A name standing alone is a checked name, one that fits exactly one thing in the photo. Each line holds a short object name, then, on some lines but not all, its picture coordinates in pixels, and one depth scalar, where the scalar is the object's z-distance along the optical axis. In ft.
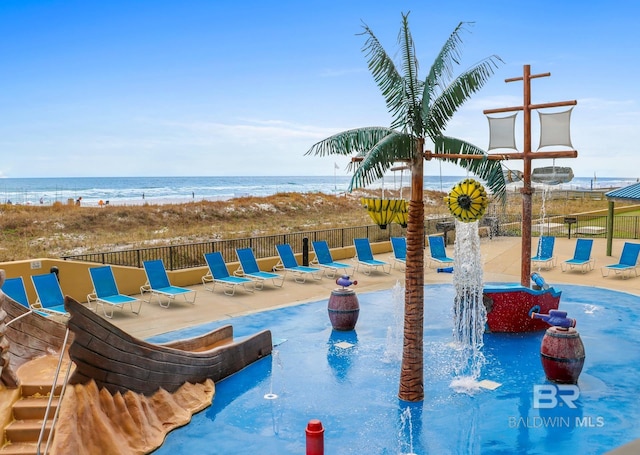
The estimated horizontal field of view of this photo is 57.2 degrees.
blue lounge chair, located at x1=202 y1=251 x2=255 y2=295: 49.88
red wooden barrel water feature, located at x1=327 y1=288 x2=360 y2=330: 37.91
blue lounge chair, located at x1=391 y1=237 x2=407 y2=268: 61.31
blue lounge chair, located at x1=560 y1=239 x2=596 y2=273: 58.59
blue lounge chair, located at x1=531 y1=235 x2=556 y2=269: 60.13
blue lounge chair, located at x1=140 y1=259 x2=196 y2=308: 45.34
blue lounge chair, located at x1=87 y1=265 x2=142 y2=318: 42.06
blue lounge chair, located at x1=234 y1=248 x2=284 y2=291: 51.78
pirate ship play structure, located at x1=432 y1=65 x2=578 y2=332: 37.55
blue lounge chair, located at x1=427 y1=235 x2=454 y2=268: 60.95
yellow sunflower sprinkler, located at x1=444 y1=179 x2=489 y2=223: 29.04
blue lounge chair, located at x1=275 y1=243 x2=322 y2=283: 55.06
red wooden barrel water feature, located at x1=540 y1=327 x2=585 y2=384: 27.66
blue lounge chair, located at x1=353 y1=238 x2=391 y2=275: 58.85
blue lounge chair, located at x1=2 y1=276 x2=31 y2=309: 36.50
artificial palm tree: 24.99
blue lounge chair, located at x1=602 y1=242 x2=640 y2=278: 55.06
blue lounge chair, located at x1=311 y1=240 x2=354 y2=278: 57.24
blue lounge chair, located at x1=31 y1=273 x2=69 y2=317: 39.34
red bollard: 17.62
